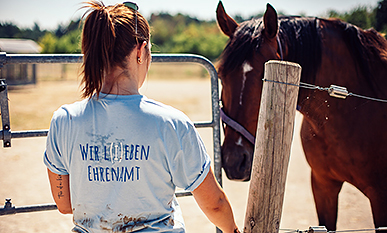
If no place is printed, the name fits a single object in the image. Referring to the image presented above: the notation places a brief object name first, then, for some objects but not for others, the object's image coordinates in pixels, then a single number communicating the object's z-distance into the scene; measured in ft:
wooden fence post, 4.31
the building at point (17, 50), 52.42
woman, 3.31
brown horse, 6.47
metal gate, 5.56
